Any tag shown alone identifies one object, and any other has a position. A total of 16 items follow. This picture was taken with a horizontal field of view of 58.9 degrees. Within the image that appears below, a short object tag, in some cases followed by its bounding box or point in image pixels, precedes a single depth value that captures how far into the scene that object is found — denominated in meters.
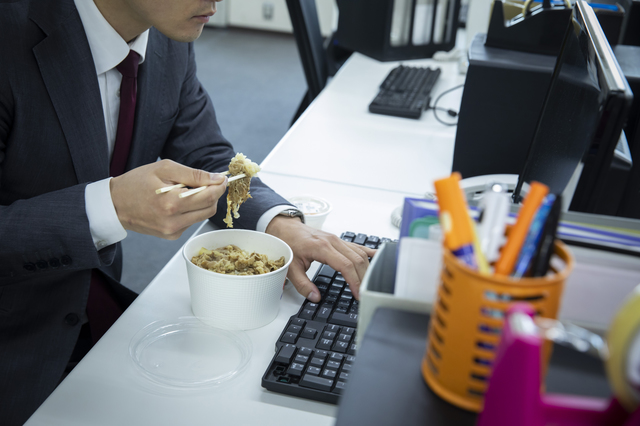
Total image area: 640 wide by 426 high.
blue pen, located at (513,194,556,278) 0.41
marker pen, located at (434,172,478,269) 0.40
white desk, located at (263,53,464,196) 1.47
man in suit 0.89
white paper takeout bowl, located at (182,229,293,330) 0.81
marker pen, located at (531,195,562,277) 0.40
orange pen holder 0.38
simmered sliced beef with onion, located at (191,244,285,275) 0.87
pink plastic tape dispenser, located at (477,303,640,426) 0.33
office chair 2.23
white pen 0.41
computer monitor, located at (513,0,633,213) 0.56
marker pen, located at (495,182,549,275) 0.40
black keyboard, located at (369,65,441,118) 1.87
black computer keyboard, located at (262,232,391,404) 0.71
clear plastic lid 0.75
